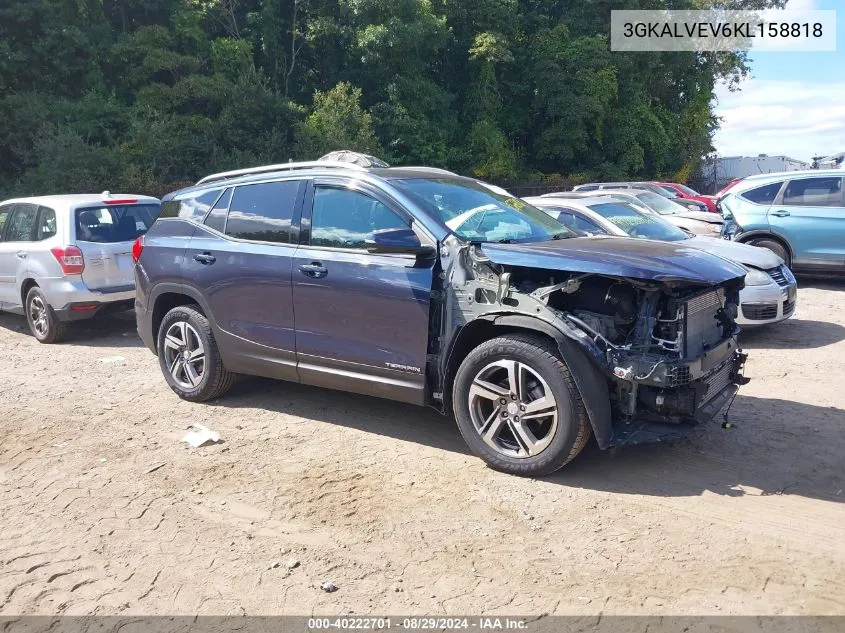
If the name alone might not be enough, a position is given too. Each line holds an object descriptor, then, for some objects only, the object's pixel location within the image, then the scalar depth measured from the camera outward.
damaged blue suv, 4.27
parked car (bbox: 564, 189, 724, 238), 12.93
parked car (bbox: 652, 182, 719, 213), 22.48
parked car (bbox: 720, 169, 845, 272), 10.70
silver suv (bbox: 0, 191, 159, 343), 8.52
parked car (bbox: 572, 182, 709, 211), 19.36
